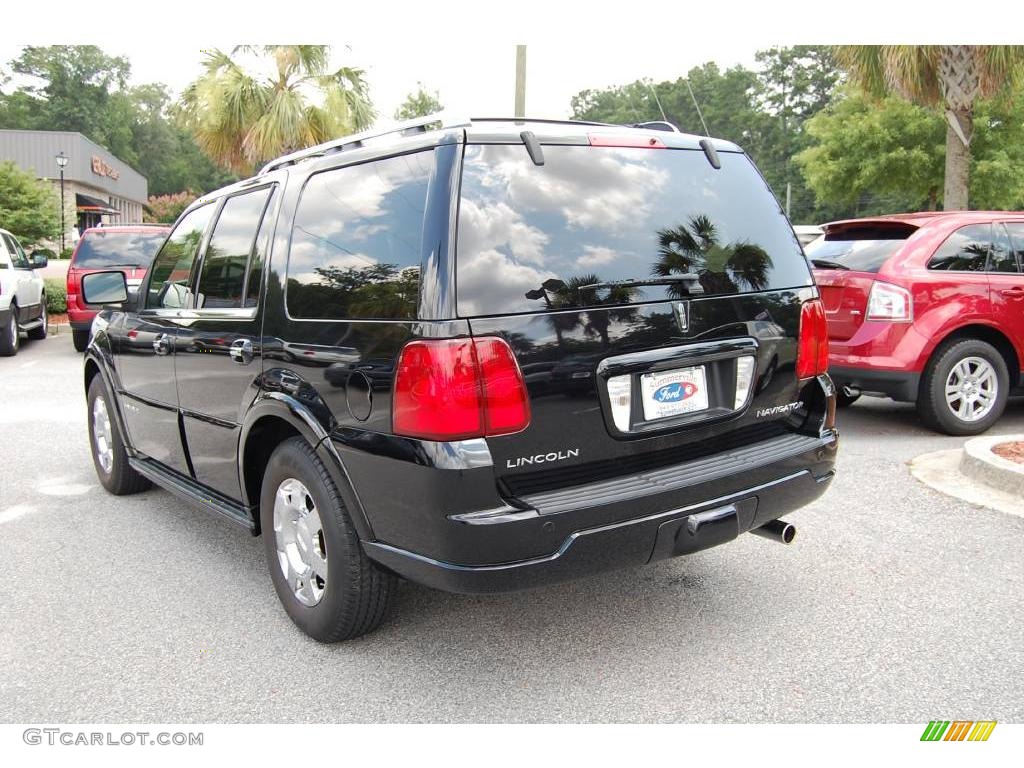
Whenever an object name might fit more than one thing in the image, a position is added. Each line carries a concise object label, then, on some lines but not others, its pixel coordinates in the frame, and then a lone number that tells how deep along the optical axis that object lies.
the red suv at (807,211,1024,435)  6.16
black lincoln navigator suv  2.58
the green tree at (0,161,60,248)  25.05
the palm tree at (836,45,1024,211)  11.84
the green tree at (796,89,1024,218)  21.72
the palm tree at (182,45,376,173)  18.33
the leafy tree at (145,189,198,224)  63.97
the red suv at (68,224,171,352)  12.02
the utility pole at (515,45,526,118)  11.72
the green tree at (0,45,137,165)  78.44
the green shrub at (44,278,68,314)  16.94
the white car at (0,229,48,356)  11.77
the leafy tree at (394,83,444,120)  56.56
